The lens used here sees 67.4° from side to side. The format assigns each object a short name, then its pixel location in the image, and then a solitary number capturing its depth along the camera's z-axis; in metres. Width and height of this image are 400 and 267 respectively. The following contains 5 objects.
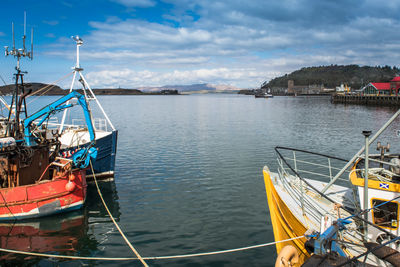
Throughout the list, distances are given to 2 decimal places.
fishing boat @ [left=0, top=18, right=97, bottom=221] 13.60
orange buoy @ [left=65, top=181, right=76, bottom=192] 14.03
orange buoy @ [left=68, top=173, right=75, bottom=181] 14.09
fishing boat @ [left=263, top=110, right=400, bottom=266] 6.10
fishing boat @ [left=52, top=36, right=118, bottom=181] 18.69
